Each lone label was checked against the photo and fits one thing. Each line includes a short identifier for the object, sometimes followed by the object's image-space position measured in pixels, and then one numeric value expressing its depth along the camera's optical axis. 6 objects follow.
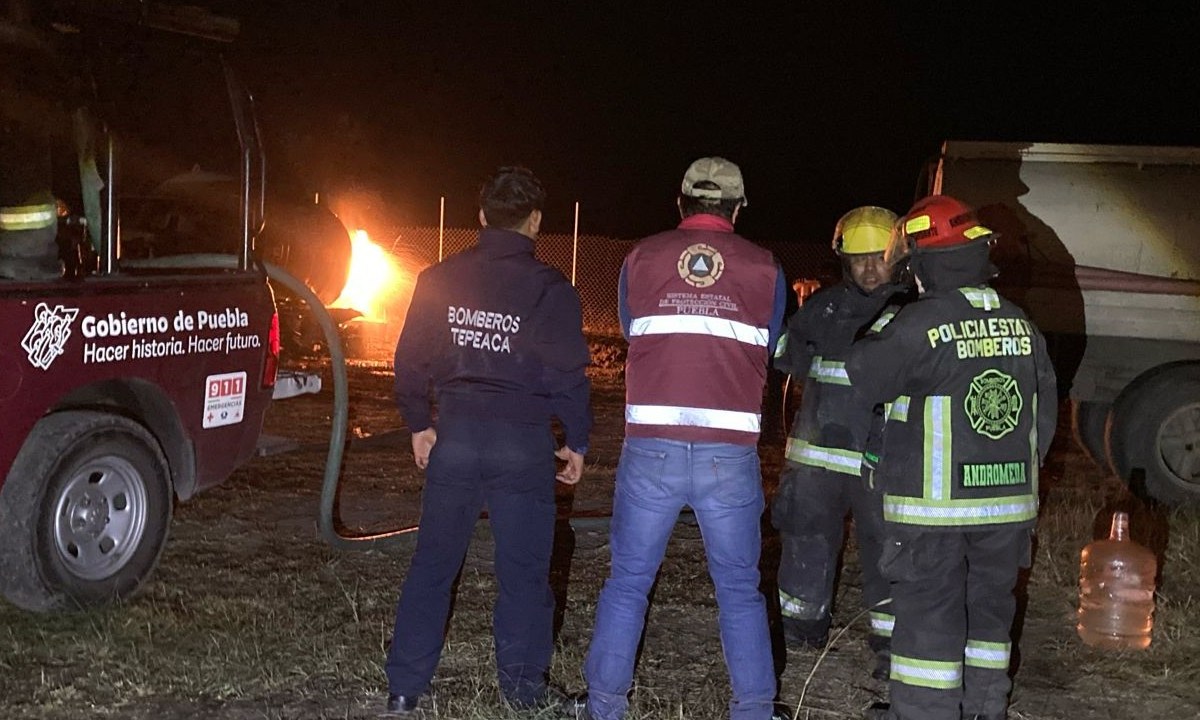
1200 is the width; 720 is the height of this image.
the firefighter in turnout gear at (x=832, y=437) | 5.05
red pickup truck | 5.17
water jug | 5.62
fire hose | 6.41
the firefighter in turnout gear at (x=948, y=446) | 4.12
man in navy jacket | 4.34
